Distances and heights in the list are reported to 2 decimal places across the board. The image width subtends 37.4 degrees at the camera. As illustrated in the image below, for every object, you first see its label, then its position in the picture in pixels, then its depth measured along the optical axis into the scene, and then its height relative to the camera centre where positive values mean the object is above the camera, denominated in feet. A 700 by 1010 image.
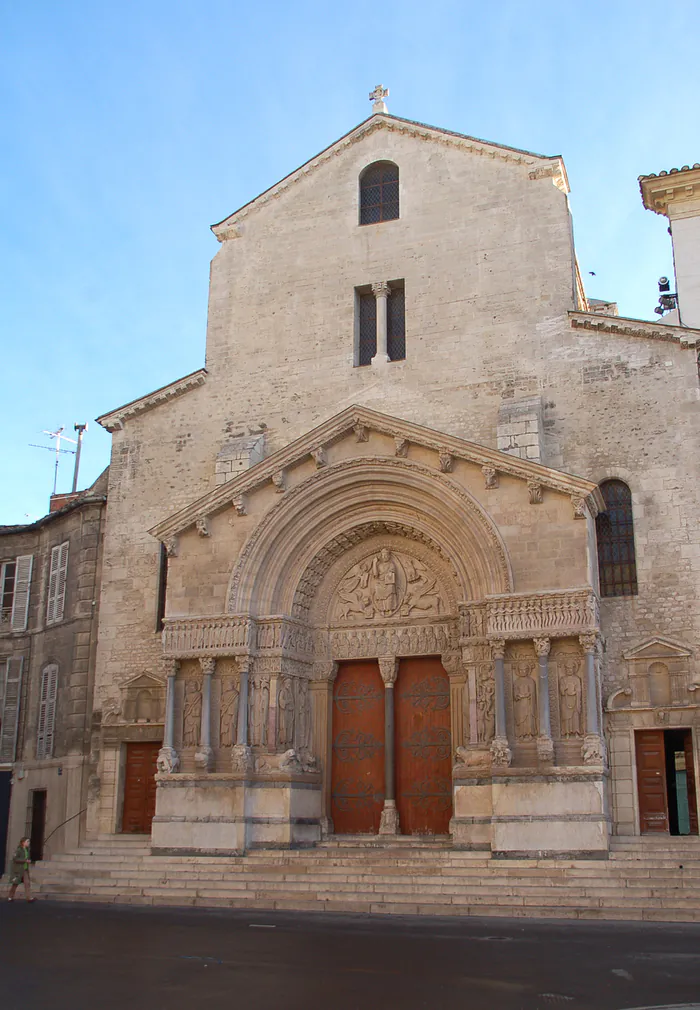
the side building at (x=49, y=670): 71.51 +6.19
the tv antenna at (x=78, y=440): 120.37 +36.22
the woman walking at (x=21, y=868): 55.31 -5.87
